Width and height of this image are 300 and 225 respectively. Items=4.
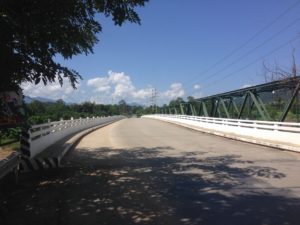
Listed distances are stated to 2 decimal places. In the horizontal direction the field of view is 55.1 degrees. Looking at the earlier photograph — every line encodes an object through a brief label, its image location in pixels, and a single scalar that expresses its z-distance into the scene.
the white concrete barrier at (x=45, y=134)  8.65
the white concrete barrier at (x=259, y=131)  11.94
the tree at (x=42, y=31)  4.66
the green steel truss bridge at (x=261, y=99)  17.92
